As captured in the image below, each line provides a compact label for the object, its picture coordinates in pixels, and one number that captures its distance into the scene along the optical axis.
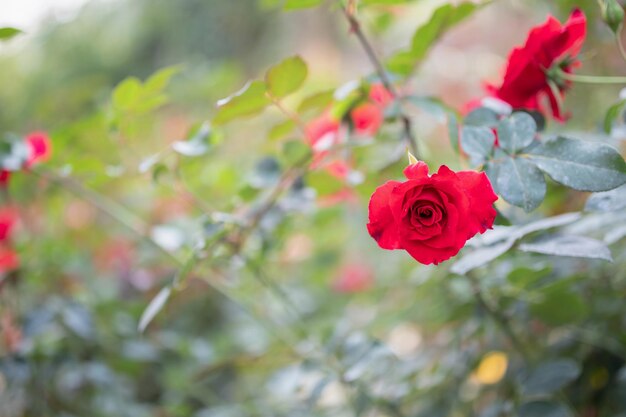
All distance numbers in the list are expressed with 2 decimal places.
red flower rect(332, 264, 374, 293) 1.52
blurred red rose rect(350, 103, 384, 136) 0.80
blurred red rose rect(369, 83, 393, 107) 0.75
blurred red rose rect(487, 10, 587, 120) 0.51
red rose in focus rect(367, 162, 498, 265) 0.41
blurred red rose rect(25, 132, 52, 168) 0.80
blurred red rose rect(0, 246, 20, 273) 0.91
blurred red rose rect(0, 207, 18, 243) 0.94
